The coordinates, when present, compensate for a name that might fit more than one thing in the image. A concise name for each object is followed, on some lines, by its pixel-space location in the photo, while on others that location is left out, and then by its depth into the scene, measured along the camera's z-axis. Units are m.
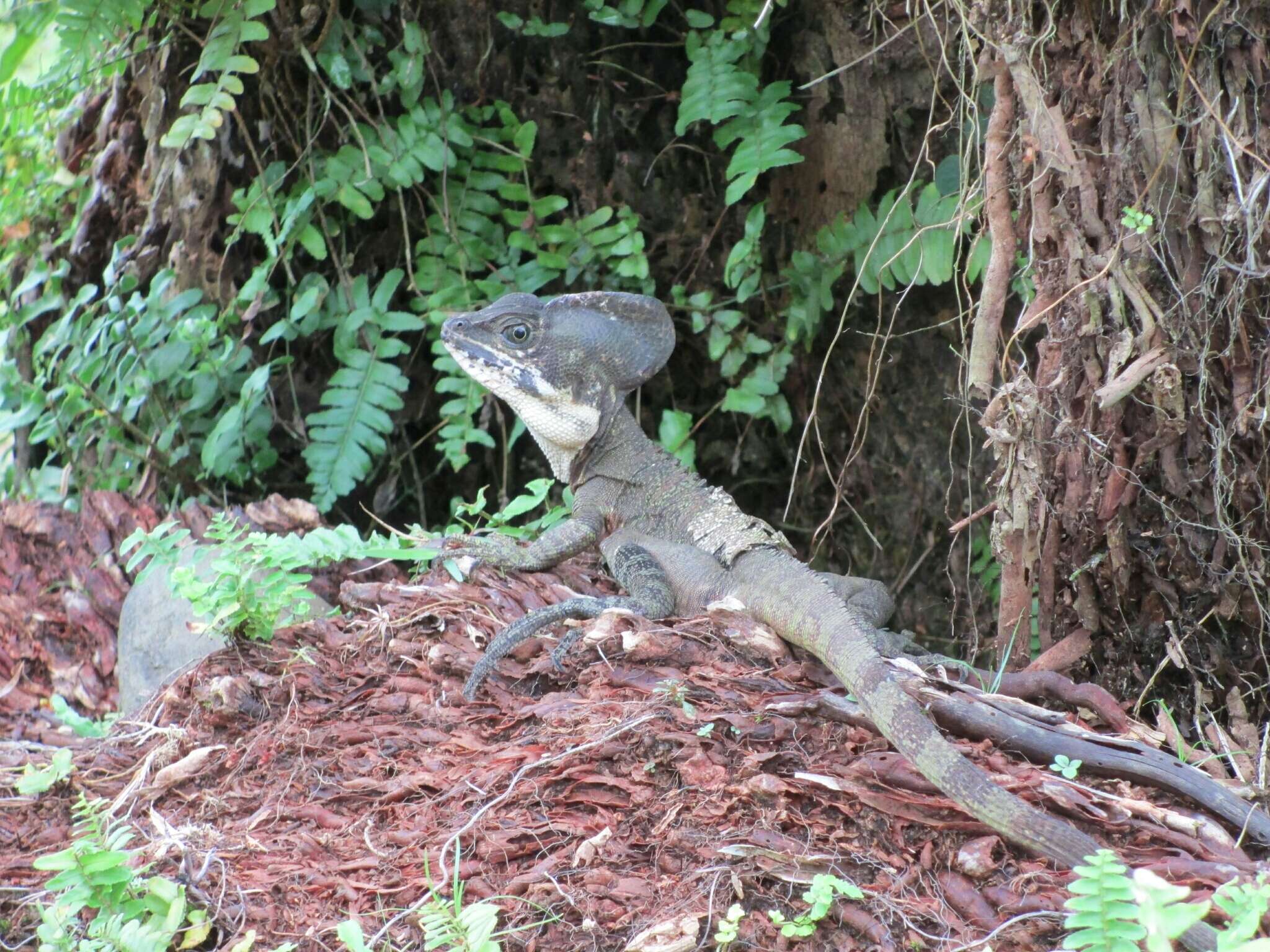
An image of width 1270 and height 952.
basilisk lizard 8.00
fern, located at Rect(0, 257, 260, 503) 10.69
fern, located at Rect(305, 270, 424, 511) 10.44
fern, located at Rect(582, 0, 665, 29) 10.59
